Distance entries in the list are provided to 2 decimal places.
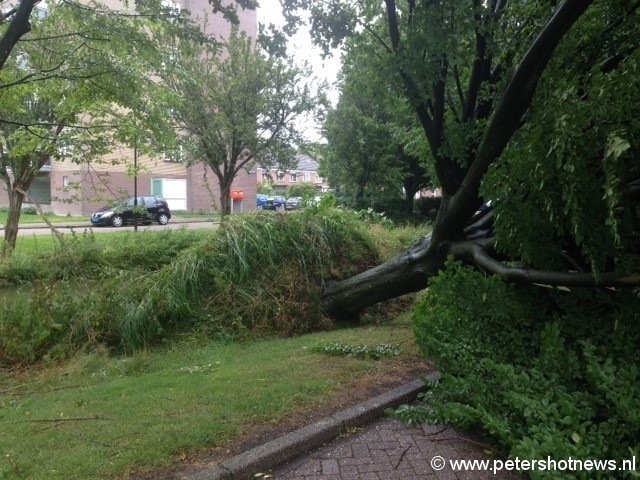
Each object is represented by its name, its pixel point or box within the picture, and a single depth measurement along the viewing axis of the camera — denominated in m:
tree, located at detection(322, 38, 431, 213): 20.52
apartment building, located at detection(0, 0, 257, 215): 31.43
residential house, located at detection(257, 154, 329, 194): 24.75
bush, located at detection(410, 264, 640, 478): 2.50
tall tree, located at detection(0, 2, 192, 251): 7.02
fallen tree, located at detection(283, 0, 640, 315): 2.81
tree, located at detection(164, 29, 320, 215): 20.47
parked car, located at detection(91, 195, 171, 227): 25.26
